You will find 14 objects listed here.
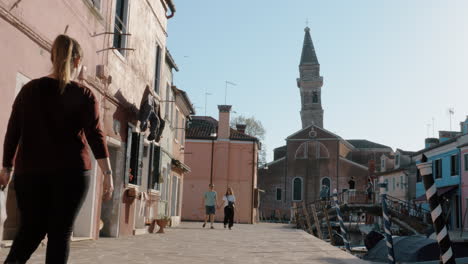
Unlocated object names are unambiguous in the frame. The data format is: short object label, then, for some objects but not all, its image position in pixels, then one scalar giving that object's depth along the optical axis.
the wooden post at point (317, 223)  22.11
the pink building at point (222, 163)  34.72
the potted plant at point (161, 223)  13.94
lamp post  34.81
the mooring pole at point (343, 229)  16.44
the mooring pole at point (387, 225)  8.62
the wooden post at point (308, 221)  24.44
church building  58.00
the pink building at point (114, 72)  6.65
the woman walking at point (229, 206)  18.97
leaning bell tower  78.94
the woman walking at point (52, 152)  2.77
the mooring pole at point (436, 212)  5.04
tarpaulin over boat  11.81
